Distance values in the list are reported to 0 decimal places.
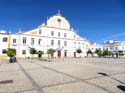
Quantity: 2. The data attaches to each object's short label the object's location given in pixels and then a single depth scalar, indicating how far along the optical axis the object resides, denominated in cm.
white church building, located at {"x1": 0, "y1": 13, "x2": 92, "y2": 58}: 2669
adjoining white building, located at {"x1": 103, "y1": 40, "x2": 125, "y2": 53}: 4335
